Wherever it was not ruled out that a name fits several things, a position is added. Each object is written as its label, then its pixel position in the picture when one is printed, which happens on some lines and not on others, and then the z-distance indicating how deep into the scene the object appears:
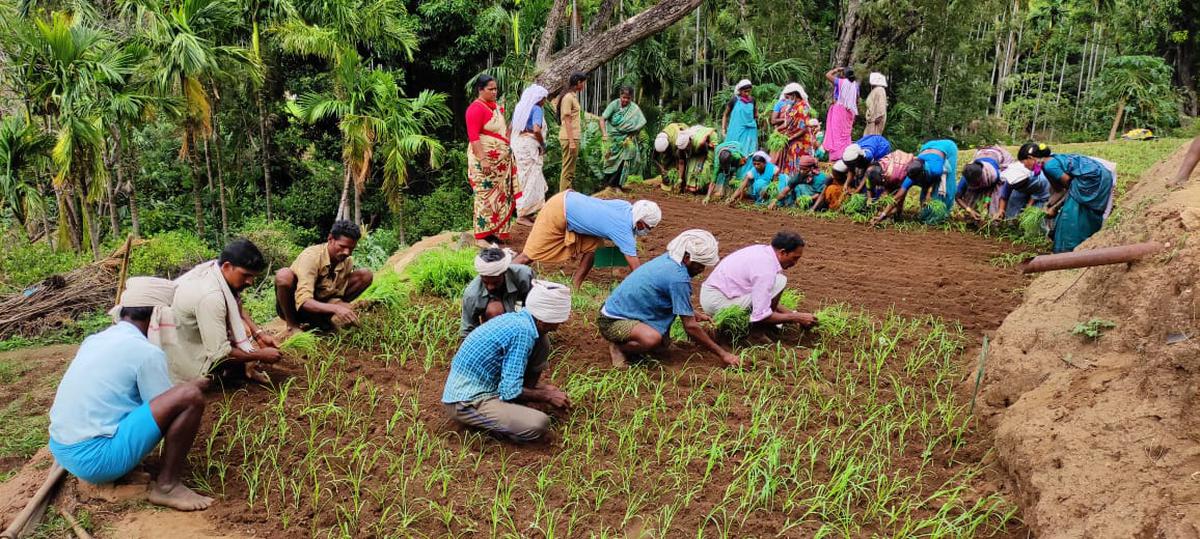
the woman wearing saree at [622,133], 10.74
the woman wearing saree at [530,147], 7.93
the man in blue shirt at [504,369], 3.89
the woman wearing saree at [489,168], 7.29
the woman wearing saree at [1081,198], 6.66
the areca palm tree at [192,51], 9.12
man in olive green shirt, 4.95
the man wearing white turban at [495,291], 4.65
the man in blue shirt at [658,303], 4.62
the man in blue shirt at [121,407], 3.27
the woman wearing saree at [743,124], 11.07
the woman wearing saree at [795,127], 10.63
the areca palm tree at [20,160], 8.85
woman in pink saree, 11.20
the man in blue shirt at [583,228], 5.82
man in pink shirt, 4.84
